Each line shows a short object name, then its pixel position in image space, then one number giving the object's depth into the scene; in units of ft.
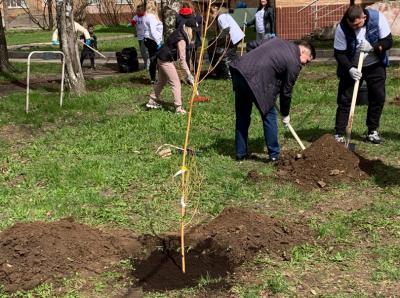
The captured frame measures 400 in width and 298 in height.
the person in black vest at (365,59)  21.38
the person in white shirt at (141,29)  46.03
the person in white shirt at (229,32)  37.27
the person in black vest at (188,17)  34.47
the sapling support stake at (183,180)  12.81
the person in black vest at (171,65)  28.89
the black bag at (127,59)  48.19
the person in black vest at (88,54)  51.46
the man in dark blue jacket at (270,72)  19.15
